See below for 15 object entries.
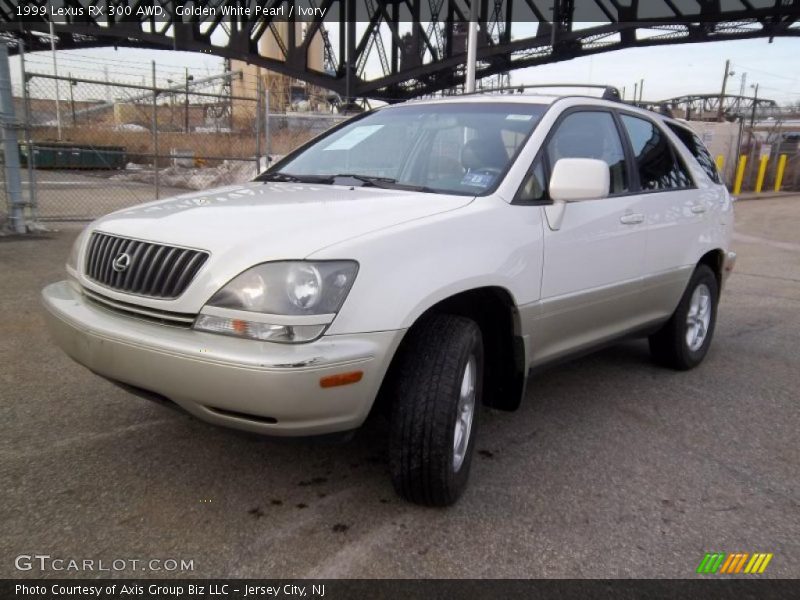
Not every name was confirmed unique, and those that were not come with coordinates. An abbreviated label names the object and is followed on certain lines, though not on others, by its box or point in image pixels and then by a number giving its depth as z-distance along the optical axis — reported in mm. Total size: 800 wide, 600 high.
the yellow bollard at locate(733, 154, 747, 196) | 23625
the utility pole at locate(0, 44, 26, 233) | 8047
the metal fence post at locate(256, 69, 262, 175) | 10816
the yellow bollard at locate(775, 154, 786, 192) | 25594
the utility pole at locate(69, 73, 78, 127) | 9436
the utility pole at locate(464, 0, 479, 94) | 13562
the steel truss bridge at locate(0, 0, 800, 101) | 27953
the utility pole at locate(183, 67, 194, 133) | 12231
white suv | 2346
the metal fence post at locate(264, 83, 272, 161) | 11788
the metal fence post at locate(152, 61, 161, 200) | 9608
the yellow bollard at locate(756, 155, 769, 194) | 24562
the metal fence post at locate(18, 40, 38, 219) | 8461
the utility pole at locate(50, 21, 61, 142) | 10688
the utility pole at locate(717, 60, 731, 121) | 51381
